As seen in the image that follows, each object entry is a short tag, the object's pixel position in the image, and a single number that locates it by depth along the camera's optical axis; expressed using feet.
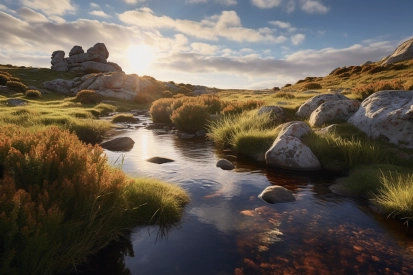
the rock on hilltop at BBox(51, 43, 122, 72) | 255.91
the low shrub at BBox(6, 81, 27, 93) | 132.57
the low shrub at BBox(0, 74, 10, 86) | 137.39
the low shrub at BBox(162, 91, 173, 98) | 184.57
